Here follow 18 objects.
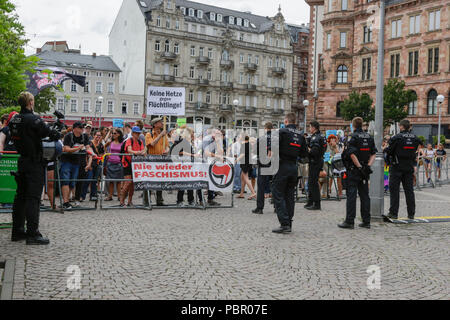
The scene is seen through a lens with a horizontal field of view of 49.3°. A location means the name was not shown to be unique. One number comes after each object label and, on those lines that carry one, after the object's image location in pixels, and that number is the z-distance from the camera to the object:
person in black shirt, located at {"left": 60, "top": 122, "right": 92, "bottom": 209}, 11.57
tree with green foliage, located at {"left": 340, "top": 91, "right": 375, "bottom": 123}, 50.59
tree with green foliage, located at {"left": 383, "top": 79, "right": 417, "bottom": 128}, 46.00
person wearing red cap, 10.17
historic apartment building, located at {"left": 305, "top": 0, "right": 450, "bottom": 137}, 51.59
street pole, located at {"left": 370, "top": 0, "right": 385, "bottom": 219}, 10.88
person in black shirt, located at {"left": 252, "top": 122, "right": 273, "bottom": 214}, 11.98
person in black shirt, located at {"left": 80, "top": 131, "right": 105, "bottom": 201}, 13.46
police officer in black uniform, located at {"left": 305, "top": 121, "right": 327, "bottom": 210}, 12.82
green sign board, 9.11
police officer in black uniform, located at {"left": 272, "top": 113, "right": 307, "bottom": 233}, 9.21
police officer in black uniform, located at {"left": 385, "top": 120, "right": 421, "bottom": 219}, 11.19
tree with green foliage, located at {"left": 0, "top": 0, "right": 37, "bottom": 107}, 20.37
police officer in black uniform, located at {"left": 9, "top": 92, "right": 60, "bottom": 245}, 7.49
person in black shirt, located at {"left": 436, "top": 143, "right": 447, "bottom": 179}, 22.72
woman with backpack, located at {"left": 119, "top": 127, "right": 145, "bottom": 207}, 12.30
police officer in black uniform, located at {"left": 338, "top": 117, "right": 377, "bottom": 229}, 9.98
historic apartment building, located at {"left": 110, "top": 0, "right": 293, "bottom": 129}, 75.31
